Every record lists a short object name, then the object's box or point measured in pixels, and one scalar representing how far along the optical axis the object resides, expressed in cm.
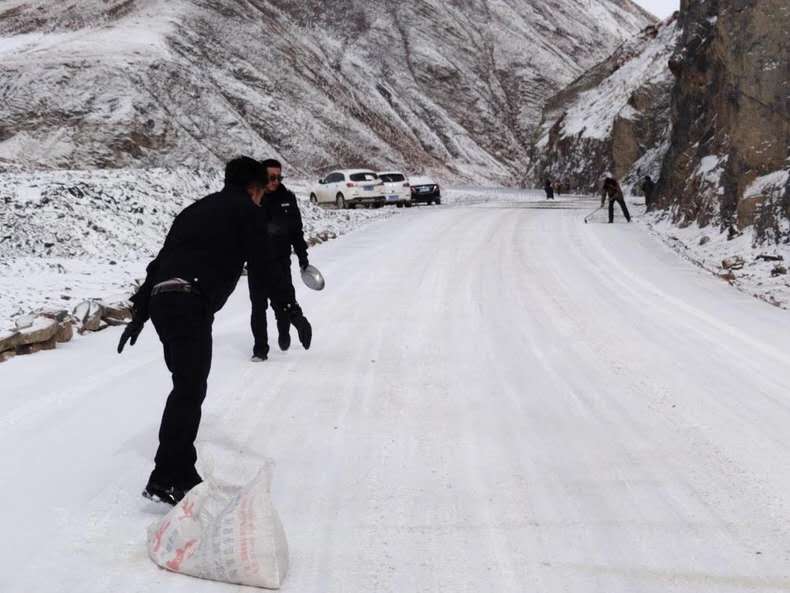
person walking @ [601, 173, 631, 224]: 2556
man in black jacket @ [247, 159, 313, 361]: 844
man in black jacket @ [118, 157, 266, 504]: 458
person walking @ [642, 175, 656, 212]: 2969
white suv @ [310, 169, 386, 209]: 3603
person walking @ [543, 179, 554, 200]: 4347
